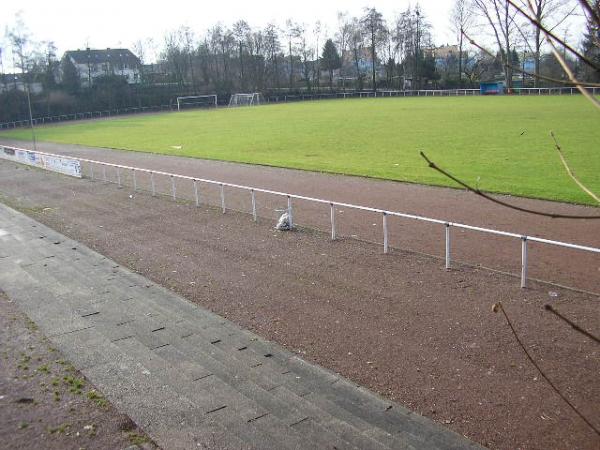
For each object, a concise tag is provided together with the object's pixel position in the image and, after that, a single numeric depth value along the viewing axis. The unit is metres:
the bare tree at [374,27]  109.62
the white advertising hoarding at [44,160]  28.38
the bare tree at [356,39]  113.62
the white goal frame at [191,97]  93.53
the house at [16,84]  87.21
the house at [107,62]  113.62
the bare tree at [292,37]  116.10
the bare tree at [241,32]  114.94
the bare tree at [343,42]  116.75
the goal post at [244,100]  95.12
